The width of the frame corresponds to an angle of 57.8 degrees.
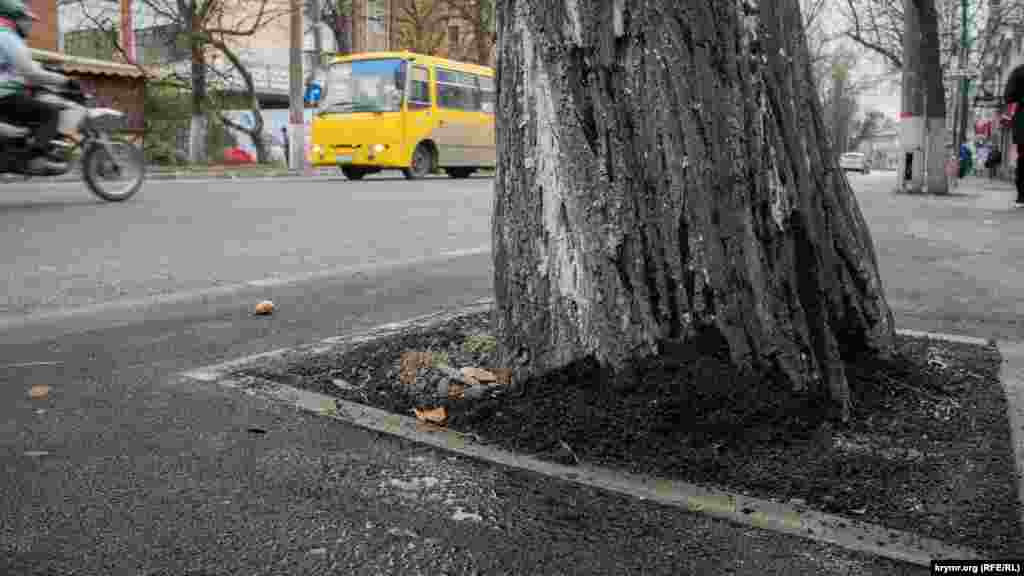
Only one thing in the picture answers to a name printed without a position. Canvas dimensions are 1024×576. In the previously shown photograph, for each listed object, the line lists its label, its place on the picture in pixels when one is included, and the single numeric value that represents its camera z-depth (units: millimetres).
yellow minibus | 19188
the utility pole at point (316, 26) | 25562
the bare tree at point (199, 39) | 26141
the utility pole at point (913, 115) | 15023
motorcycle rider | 7949
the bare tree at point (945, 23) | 31875
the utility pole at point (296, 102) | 24984
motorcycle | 8148
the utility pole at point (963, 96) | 28297
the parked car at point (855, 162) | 65062
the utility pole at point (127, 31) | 29625
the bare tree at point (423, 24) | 38125
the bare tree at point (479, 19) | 37219
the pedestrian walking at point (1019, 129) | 10914
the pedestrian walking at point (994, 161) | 39625
